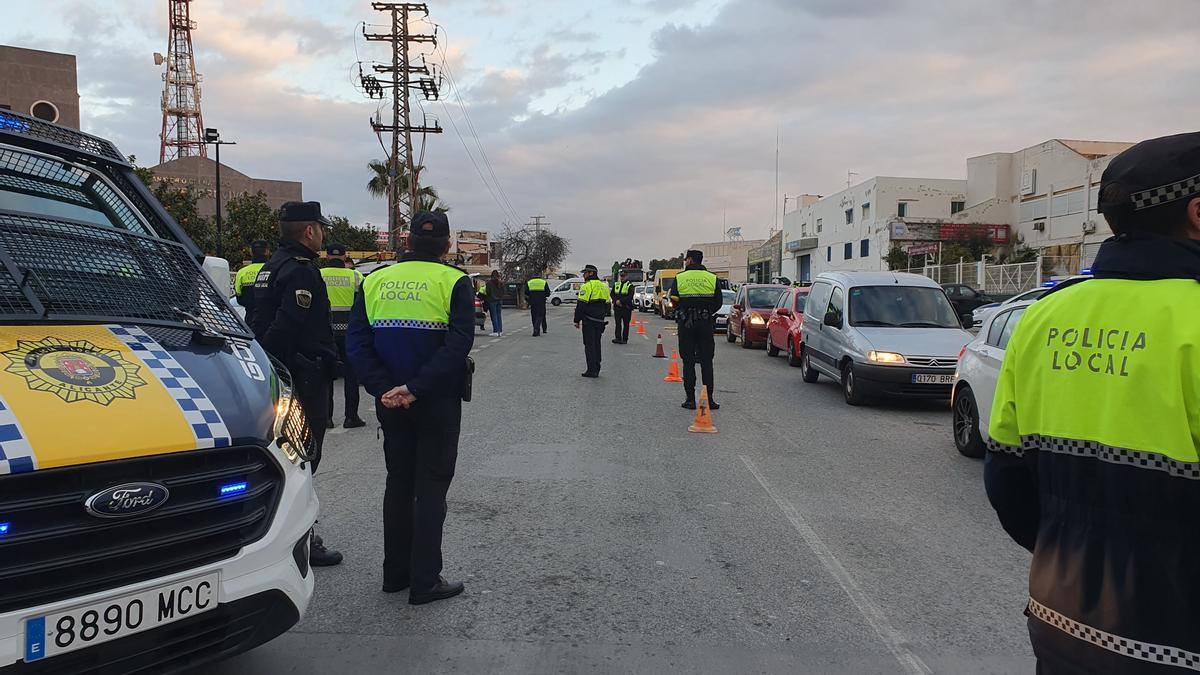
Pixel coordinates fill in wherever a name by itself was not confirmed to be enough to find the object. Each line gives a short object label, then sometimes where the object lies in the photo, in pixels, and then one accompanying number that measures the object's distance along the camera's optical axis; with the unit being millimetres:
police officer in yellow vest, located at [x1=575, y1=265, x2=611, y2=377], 13766
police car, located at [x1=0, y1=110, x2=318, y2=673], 2352
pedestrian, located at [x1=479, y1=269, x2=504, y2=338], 22719
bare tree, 65000
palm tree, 37625
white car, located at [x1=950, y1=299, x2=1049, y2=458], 7285
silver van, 10203
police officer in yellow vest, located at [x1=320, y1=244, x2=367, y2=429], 8672
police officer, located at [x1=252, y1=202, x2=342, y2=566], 4816
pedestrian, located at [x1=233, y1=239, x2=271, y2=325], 6980
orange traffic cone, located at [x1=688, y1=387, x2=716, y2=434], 8906
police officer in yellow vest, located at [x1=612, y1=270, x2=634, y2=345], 21391
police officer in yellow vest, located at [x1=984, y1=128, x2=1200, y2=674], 1711
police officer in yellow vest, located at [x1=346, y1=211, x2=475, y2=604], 4062
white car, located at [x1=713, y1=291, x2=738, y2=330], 24634
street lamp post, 30016
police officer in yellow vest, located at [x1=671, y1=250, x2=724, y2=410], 10234
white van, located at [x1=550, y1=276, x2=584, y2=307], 56969
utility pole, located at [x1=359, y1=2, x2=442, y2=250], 36062
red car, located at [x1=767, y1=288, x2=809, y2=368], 15915
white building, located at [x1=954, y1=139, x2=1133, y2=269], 36000
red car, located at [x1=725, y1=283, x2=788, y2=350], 19812
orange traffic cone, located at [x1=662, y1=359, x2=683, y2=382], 13180
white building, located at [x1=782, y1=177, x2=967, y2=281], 47781
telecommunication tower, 75250
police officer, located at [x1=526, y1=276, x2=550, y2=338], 23889
